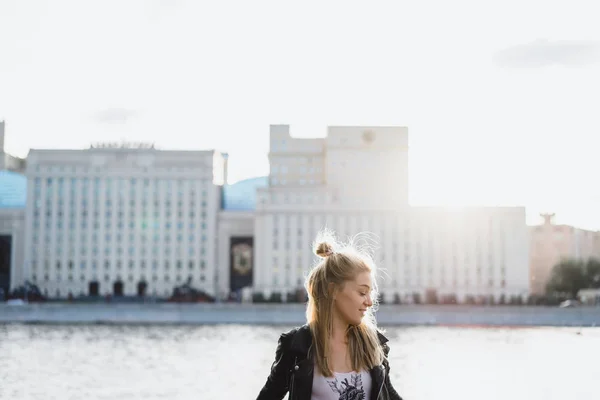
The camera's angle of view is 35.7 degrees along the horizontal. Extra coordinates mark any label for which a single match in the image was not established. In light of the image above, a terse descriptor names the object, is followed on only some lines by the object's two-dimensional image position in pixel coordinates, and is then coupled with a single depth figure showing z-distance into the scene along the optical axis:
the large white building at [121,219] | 136.88
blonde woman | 4.88
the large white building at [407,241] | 131.00
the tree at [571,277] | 128.25
